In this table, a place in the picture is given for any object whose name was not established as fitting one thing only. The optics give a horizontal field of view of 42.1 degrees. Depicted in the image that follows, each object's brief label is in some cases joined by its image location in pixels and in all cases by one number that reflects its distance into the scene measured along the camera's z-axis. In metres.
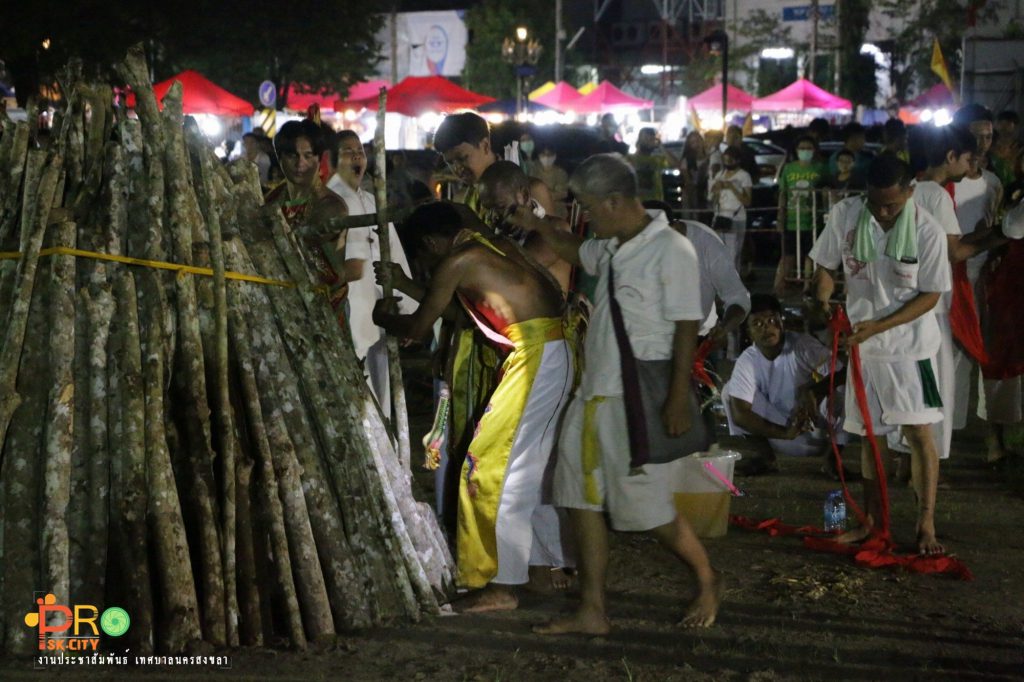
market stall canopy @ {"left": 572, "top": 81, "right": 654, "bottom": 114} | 33.47
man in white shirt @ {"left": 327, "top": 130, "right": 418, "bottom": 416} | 7.46
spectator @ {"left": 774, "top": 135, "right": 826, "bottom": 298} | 15.67
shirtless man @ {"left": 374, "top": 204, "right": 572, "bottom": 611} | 5.51
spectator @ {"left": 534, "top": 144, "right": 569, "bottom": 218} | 10.43
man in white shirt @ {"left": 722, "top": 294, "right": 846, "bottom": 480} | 8.24
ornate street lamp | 27.91
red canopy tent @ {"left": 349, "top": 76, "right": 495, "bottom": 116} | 26.58
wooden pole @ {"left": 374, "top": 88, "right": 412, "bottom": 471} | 5.38
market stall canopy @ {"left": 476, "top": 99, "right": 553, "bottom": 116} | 31.23
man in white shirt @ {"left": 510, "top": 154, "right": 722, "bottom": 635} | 5.07
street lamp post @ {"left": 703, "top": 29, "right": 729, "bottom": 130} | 26.27
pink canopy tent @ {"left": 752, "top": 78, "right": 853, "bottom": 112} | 33.07
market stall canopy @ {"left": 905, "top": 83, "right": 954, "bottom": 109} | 30.38
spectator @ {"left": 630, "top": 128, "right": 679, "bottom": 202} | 16.03
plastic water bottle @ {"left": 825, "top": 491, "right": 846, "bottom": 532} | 6.86
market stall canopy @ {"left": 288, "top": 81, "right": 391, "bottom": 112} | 35.16
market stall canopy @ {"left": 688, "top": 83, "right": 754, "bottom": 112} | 34.66
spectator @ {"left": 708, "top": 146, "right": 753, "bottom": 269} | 16.92
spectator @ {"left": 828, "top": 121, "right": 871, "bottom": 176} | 15.37
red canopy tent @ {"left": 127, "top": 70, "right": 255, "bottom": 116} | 23.50
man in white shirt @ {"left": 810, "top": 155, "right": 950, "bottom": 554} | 6.27
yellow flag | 23.47
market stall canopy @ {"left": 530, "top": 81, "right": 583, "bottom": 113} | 33.00
